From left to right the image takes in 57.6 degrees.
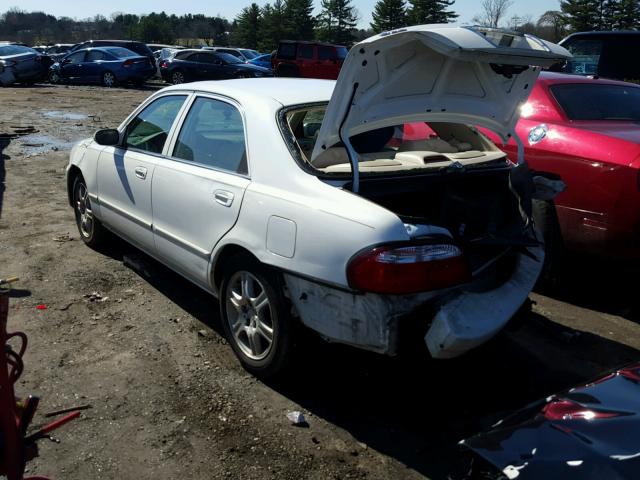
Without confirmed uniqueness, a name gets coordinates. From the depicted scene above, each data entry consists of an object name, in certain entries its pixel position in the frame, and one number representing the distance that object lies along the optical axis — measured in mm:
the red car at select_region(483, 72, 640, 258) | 4102
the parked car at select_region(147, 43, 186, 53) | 35769
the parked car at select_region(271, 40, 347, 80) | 22438
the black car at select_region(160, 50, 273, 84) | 22203
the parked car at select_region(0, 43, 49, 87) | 20859
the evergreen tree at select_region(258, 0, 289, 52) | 59969
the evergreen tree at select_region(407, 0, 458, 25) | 56344
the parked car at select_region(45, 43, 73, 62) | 32438
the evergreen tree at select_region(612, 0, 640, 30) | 45844
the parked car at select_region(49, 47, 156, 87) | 22078
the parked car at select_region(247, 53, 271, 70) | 27141
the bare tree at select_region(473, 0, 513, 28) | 54838
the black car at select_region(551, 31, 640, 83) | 9094
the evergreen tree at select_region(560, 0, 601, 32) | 48219
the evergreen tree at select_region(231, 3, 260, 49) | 63469
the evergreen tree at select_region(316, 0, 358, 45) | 62375
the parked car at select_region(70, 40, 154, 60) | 24541
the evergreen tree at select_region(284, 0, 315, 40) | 60219
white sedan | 2686
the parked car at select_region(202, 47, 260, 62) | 28125
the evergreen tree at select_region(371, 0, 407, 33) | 58125
